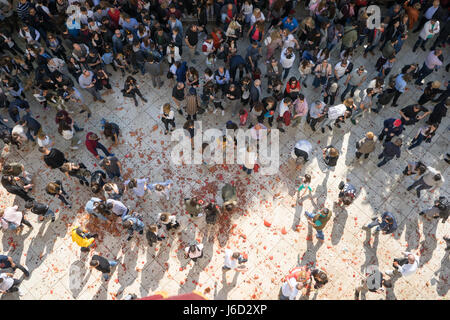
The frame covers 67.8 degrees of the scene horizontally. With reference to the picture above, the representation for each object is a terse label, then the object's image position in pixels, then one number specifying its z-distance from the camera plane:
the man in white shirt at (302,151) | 10.09
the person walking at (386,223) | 9.02
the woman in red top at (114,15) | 11.37
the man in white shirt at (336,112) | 10.48
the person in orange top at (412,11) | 12.13
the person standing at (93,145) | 9.71
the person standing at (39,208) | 9.21
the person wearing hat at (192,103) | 10.38
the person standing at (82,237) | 8.80
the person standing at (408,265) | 8.48
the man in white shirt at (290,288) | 8.46
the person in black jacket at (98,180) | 9.44
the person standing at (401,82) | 10.49
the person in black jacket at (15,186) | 9.32
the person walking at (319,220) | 8.90
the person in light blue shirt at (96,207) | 9.12
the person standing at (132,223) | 8.93
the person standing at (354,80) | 10.70
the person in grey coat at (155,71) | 11.10
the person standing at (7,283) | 8.48
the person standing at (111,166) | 9.42
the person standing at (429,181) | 9.39
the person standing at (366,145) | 9.77
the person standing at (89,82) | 10.65
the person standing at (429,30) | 11.66
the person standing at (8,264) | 8.69
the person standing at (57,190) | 9.14
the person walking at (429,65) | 11.11
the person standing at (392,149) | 9.64
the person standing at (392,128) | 10.06
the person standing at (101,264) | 8.39
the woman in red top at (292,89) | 10.51
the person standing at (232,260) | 8.65
